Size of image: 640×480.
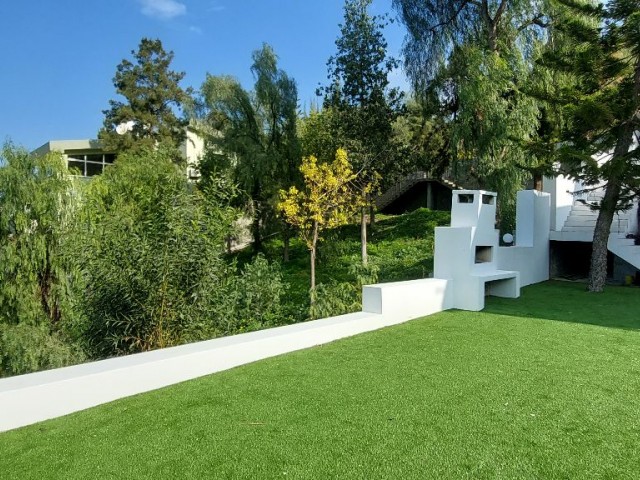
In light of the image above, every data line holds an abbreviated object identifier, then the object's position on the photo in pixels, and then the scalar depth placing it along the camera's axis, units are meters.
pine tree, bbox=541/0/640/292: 7.86
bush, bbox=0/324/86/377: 5.74
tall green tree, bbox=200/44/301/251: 15.07
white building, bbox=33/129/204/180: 20.75
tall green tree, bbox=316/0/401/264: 13.03
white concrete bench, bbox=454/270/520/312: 6.51
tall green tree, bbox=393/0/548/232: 10.65
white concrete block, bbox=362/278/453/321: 5.61
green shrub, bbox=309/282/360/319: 7.17
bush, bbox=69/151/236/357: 4.69
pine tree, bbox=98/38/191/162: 22.28
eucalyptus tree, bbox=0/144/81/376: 7.27
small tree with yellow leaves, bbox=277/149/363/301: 11.12
